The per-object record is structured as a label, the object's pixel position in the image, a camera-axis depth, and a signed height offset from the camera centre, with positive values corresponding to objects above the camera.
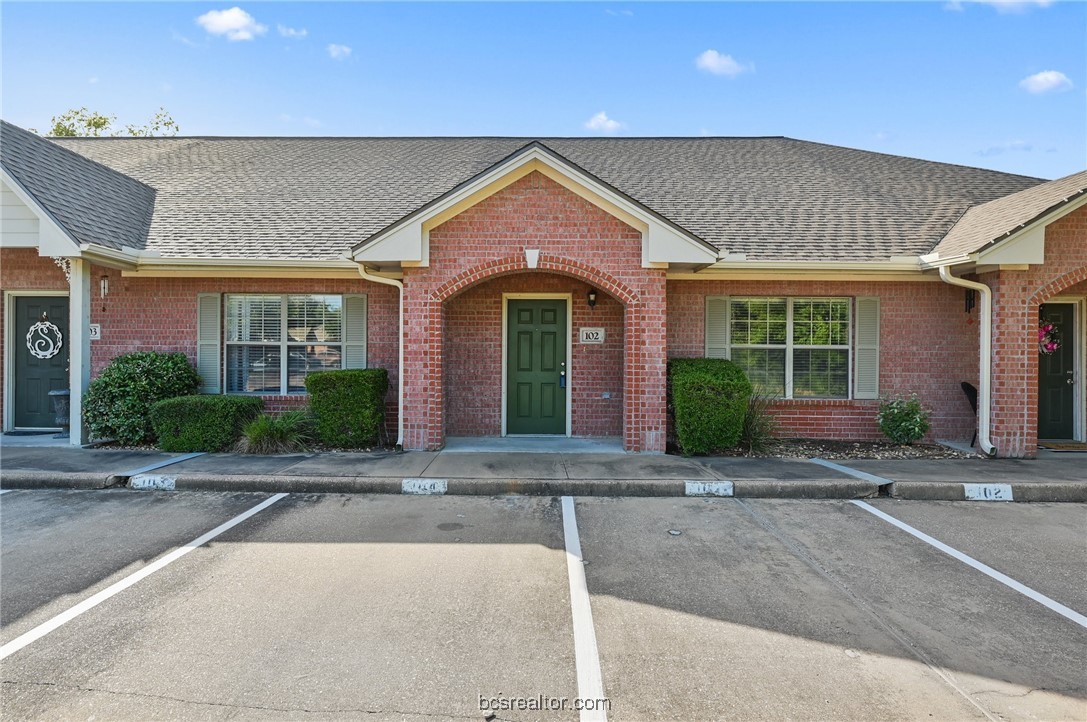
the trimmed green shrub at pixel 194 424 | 8.62 -0.92
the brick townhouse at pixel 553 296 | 8.64 +1.13
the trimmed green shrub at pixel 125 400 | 8.91 -0.59
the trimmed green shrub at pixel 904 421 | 9.25 -0.90
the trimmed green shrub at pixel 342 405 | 8.85 -0.64
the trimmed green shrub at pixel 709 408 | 8.41 -0.64
